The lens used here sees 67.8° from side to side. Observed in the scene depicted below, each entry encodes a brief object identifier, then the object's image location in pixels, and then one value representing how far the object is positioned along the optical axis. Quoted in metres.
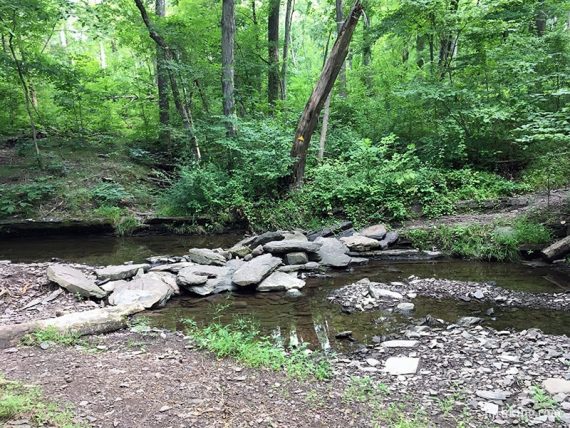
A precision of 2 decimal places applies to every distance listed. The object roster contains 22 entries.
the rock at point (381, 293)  7.24
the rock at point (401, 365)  4.63
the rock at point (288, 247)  9.32
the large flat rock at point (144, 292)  6.97
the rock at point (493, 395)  3.98
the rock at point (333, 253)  9.29
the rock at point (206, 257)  9.27
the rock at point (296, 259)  9.20
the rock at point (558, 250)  8.45
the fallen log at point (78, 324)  5.05
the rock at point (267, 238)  10.12
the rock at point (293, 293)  7.72
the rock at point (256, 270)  7.99
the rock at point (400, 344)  5.34
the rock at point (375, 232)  10.26
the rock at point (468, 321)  6.03
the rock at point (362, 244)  9.96
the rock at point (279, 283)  8.01
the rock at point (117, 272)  7.95
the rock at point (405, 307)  6.75
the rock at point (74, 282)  6.95
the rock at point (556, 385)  3.99
